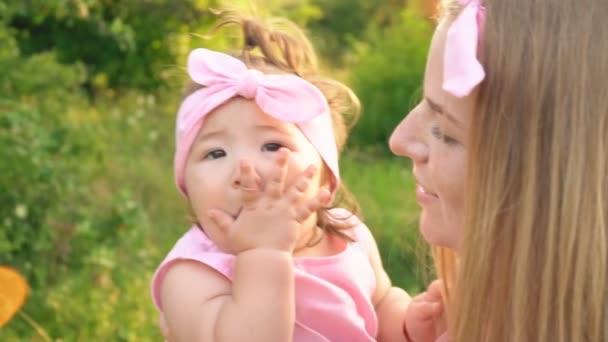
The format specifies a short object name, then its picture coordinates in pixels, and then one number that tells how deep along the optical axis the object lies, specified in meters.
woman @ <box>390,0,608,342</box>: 1.16
